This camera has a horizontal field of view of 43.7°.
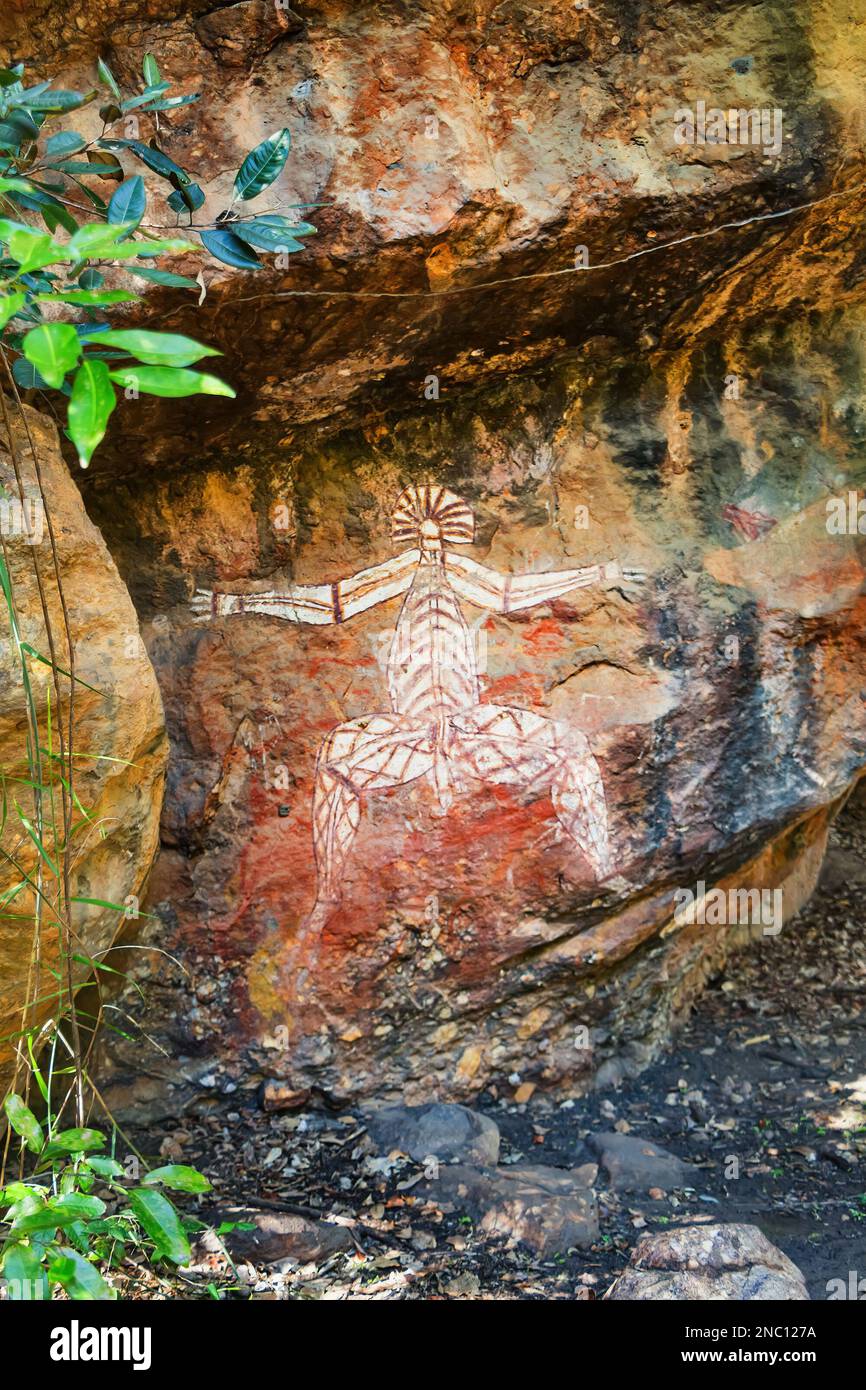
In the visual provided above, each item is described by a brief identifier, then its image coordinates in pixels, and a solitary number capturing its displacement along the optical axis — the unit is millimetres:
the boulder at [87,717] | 2406
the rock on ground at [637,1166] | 3152
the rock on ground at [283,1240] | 2699
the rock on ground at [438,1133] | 3166
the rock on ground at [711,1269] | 2324
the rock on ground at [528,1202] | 2832
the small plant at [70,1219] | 1407
